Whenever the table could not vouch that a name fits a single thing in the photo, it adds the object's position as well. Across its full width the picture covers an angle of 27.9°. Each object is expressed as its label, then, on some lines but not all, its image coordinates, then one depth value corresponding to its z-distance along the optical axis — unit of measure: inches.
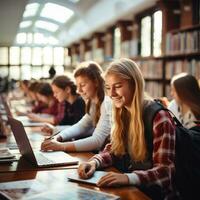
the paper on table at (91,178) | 61.9
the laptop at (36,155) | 75.2
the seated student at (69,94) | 133.3
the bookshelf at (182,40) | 195.8
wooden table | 57.4
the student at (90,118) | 91.4
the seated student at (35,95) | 206.6
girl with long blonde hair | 62.4
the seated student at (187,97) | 123.4
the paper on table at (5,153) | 80.9
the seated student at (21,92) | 299.1
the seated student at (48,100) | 184.3
